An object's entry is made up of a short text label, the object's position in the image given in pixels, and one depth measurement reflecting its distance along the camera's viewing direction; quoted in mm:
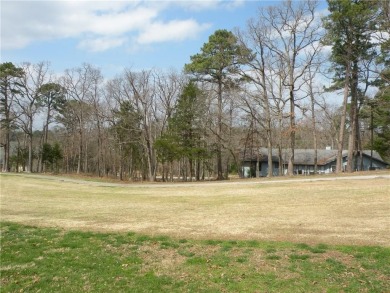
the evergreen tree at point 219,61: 39472
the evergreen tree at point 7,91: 51625
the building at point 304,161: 61719
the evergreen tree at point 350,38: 31127
